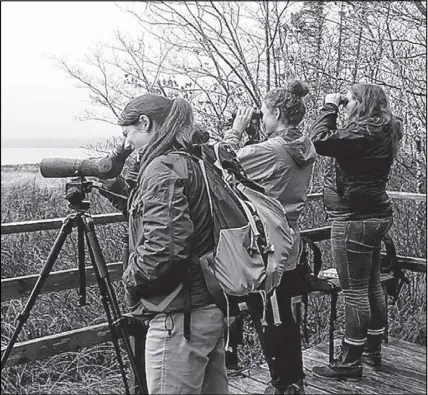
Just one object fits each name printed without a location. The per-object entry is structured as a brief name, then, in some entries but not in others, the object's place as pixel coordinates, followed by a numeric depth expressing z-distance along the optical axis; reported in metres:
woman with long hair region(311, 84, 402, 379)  2.96
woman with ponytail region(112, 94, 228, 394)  1.78
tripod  2.25
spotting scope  2.31
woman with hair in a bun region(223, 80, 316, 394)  2.65
